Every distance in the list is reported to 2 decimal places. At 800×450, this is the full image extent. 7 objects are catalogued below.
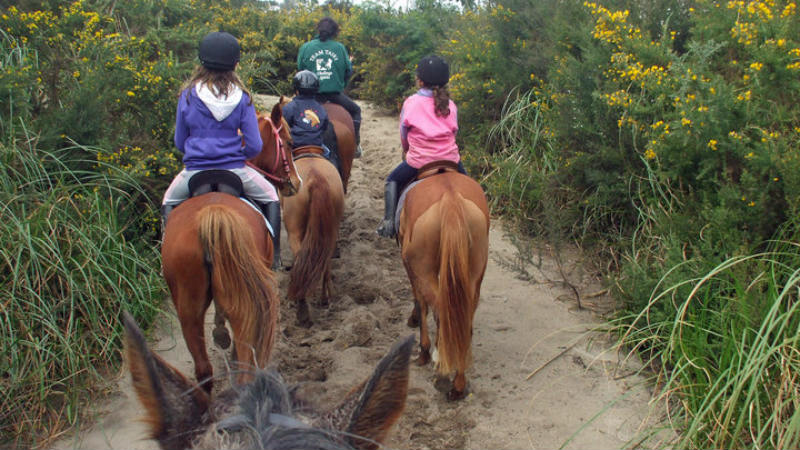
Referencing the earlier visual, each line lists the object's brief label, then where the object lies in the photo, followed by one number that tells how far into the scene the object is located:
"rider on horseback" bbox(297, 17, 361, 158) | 8.41
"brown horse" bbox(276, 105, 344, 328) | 5.63
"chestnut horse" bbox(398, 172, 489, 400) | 4.37
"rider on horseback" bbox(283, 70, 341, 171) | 6.46
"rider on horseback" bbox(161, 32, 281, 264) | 4.26
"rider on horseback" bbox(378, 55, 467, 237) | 5.23
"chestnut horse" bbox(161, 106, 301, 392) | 3.72
